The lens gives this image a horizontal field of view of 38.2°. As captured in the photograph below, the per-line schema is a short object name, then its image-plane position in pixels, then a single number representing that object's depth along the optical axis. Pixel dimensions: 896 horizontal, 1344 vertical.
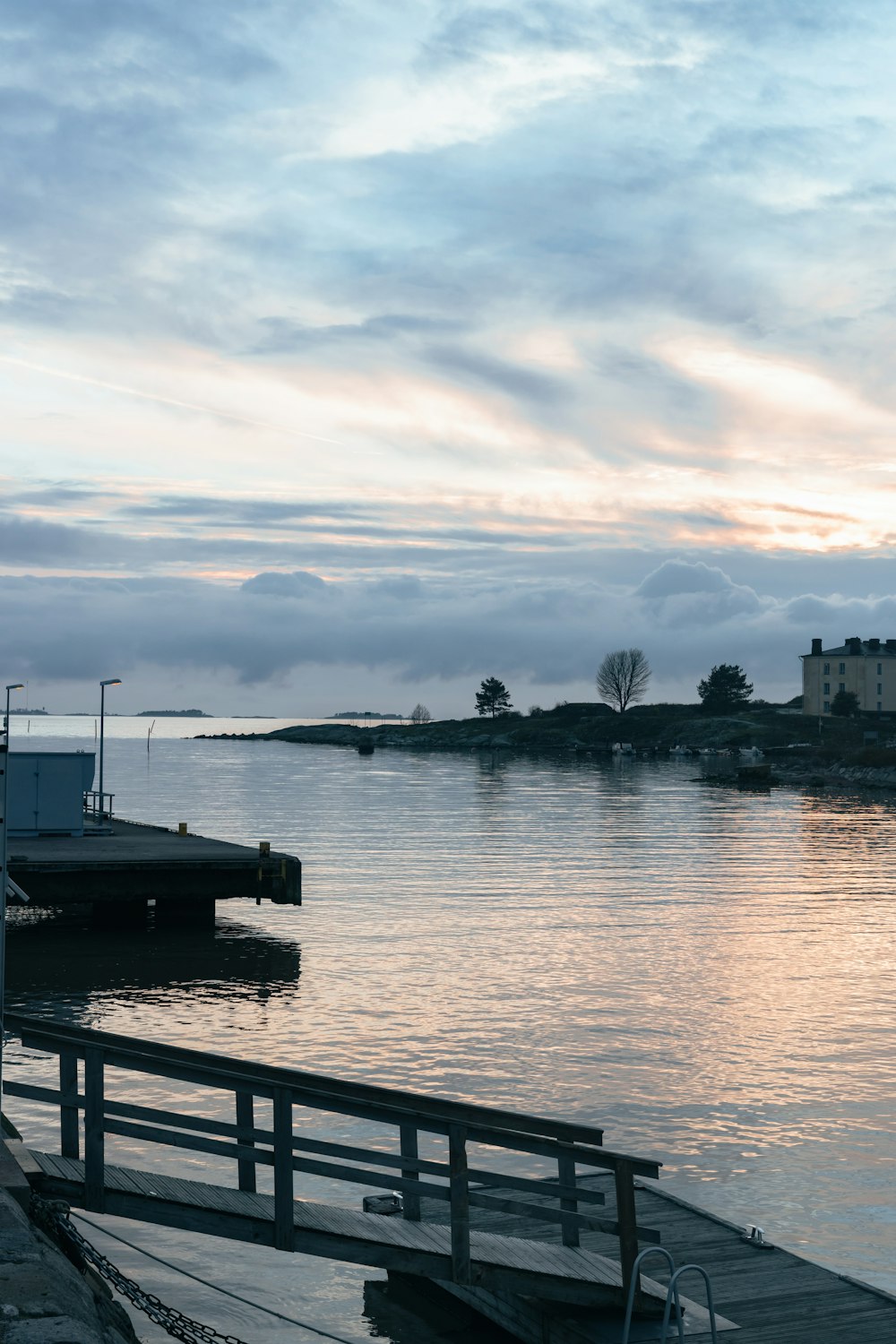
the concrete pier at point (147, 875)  31.53
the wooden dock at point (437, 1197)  9.41
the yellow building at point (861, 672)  193.12
